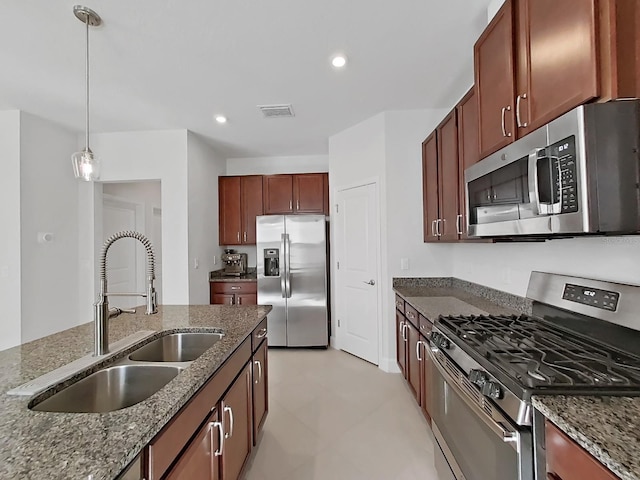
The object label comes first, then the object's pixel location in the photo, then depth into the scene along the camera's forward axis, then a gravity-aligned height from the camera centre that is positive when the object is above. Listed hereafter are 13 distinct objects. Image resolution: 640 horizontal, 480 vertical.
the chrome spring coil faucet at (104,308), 1.34 -0.26
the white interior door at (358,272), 3.46 -0.33
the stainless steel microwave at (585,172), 0.96 +0.22
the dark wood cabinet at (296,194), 4.54 +0.75
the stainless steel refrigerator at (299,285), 4.09 -0.53
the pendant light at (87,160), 1.87 +0.56
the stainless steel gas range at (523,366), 0.96 -0.44
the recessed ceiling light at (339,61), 2.33 +1.38
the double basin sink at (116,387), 1.12 -0.54
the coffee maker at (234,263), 4.71 -0.25
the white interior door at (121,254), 4.44 -0.08
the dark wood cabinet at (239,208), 4.67 +0.57
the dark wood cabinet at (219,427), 0.92 -0.71
